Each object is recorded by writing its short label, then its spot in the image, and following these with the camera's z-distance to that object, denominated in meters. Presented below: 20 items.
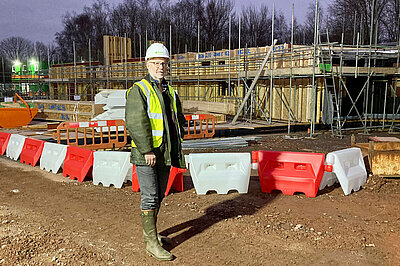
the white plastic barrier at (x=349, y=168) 6.32
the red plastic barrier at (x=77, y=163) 7.45
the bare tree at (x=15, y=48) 79.38
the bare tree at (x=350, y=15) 38.09
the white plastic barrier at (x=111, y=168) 6.96
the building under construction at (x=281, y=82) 15.64
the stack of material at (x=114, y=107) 13.08
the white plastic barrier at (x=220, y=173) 6.51
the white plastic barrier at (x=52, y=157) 8.14
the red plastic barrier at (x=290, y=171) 6.32
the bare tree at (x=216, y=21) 56.52
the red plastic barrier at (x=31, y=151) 8.98
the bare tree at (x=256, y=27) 57.44
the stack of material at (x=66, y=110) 15.22
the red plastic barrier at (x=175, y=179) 6.70
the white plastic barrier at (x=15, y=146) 9.75
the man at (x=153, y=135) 3.81
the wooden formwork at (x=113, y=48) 29.34
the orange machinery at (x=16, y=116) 15.25
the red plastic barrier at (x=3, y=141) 10.55
